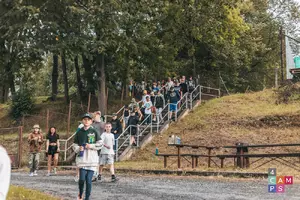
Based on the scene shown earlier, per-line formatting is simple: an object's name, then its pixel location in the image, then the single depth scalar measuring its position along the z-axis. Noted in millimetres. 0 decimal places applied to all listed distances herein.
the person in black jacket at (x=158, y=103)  22878
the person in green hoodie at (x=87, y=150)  8328
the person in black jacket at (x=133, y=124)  20562
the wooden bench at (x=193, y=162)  15875
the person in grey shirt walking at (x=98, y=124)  12911
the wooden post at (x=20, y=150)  21328
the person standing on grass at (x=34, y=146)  15777
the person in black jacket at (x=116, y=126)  17172
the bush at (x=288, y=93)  26328
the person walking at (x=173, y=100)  24031
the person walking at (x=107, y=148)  12812
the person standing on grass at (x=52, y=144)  15617
